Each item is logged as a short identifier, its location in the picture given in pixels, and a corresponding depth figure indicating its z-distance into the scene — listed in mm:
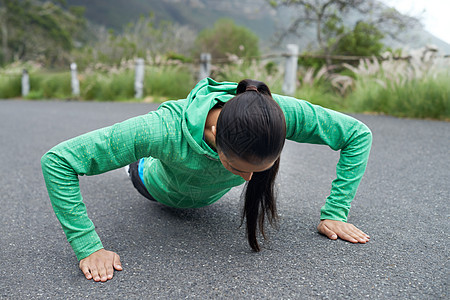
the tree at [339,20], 11625
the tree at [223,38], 24719
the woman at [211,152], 1148
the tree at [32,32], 30344
